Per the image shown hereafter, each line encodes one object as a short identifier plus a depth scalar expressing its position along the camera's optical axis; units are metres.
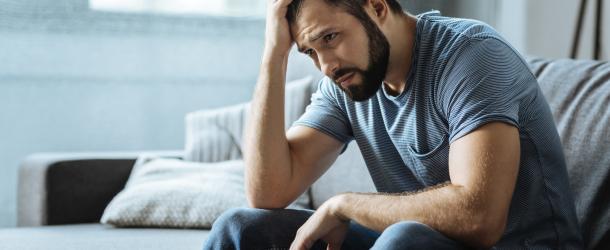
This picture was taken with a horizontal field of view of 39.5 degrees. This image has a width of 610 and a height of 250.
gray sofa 1.63
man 1.30
